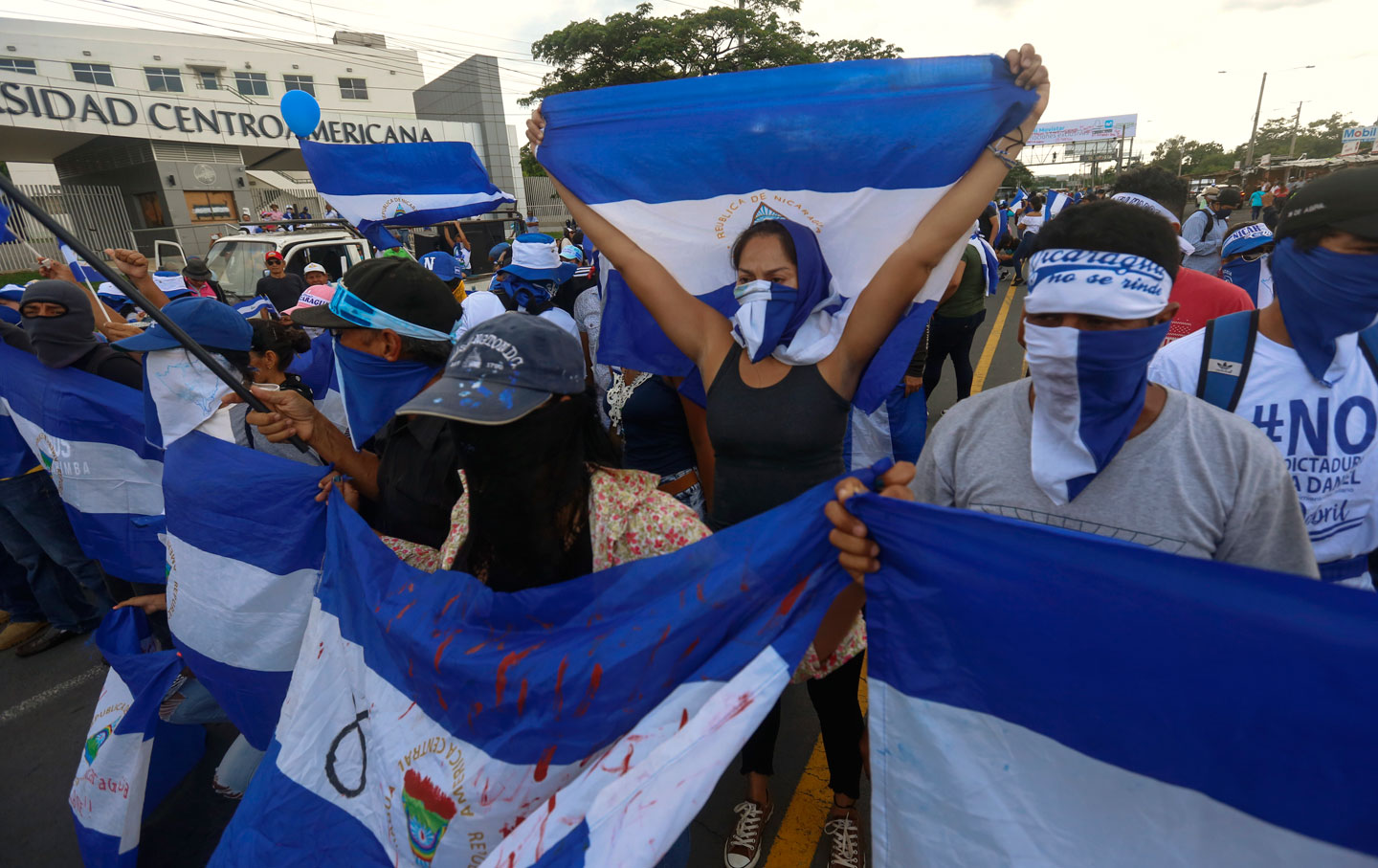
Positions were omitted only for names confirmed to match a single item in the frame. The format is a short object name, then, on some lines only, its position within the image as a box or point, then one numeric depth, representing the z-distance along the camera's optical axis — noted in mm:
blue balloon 6145
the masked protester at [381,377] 2043
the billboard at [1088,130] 58125
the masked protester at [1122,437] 1266
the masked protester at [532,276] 4762
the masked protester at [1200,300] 2914
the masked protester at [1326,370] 1567
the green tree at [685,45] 28500
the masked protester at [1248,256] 4660
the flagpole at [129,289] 1597
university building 27172
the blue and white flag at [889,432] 3662
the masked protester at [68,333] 3244
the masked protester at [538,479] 1469
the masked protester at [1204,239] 6574
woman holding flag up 1939
